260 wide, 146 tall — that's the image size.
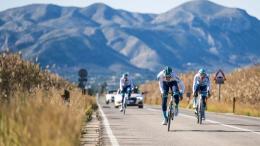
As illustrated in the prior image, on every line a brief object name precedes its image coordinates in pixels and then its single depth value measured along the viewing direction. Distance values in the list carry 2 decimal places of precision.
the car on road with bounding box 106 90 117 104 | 65.19
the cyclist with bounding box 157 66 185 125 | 21.75
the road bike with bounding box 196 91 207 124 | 24.27
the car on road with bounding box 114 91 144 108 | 45.32
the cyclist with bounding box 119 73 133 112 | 33.75
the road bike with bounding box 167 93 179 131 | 21.26
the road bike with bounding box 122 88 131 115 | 33.59
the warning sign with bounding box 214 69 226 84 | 42.66
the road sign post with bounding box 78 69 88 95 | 46.47
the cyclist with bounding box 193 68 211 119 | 24.50
